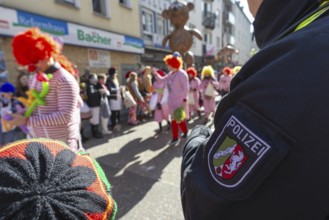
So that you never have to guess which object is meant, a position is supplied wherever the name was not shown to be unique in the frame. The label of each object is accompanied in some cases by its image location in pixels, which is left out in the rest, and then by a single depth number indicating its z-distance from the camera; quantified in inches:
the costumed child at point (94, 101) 227.1
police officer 20.1
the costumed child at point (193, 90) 292.7
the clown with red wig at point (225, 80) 358.1
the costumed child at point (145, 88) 294.8
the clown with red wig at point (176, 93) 195.9
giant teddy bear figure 327.6
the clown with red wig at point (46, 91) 86.1
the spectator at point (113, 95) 258.2
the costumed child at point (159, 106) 235.1
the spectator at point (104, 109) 238.1
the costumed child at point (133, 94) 278.8
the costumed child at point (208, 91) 271.9
